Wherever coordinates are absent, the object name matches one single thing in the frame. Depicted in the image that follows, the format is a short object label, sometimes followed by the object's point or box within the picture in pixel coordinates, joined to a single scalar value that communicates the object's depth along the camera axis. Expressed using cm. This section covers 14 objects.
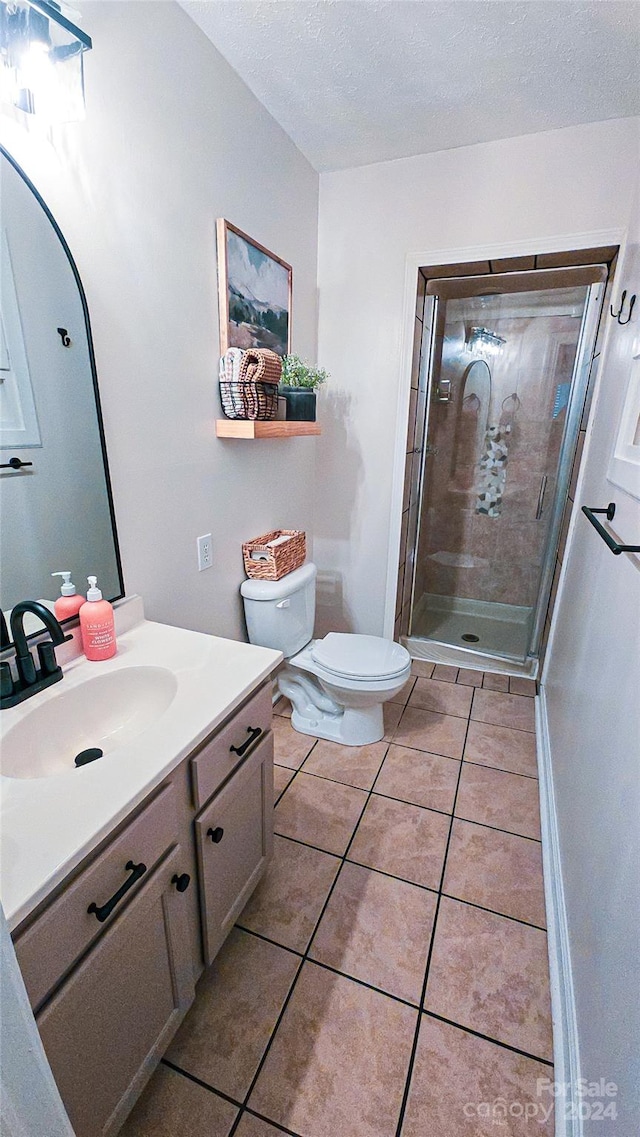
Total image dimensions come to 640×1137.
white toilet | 194
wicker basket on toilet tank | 194
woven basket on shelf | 165
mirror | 99
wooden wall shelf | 166
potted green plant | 196
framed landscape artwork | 162
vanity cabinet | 72
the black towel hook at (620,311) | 165
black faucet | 100
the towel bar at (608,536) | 97
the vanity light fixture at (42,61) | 90
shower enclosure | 247
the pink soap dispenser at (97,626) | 117
